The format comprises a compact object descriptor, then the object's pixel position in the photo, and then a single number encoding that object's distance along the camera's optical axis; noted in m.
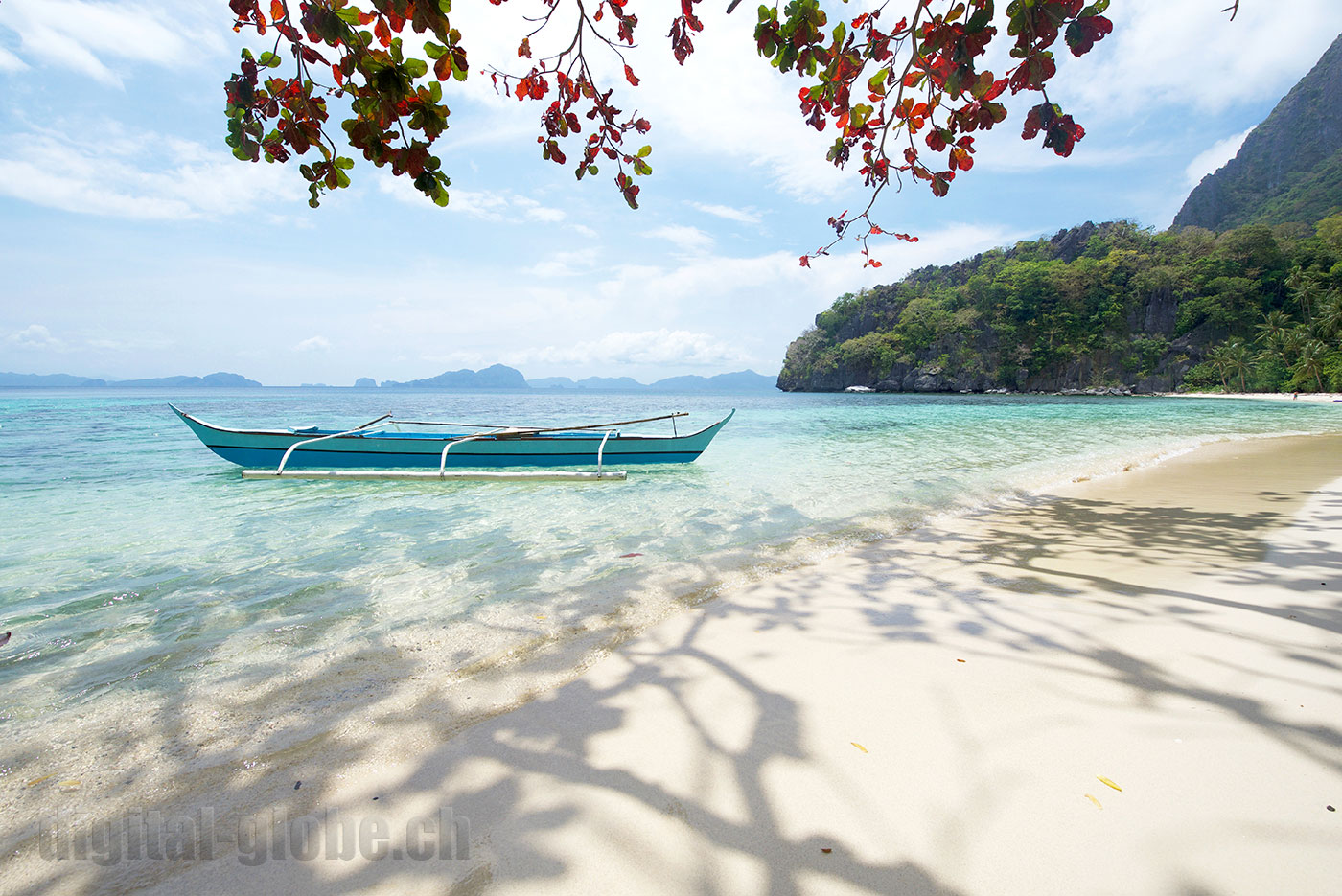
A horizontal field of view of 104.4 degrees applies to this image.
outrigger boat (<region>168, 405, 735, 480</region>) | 10.30
